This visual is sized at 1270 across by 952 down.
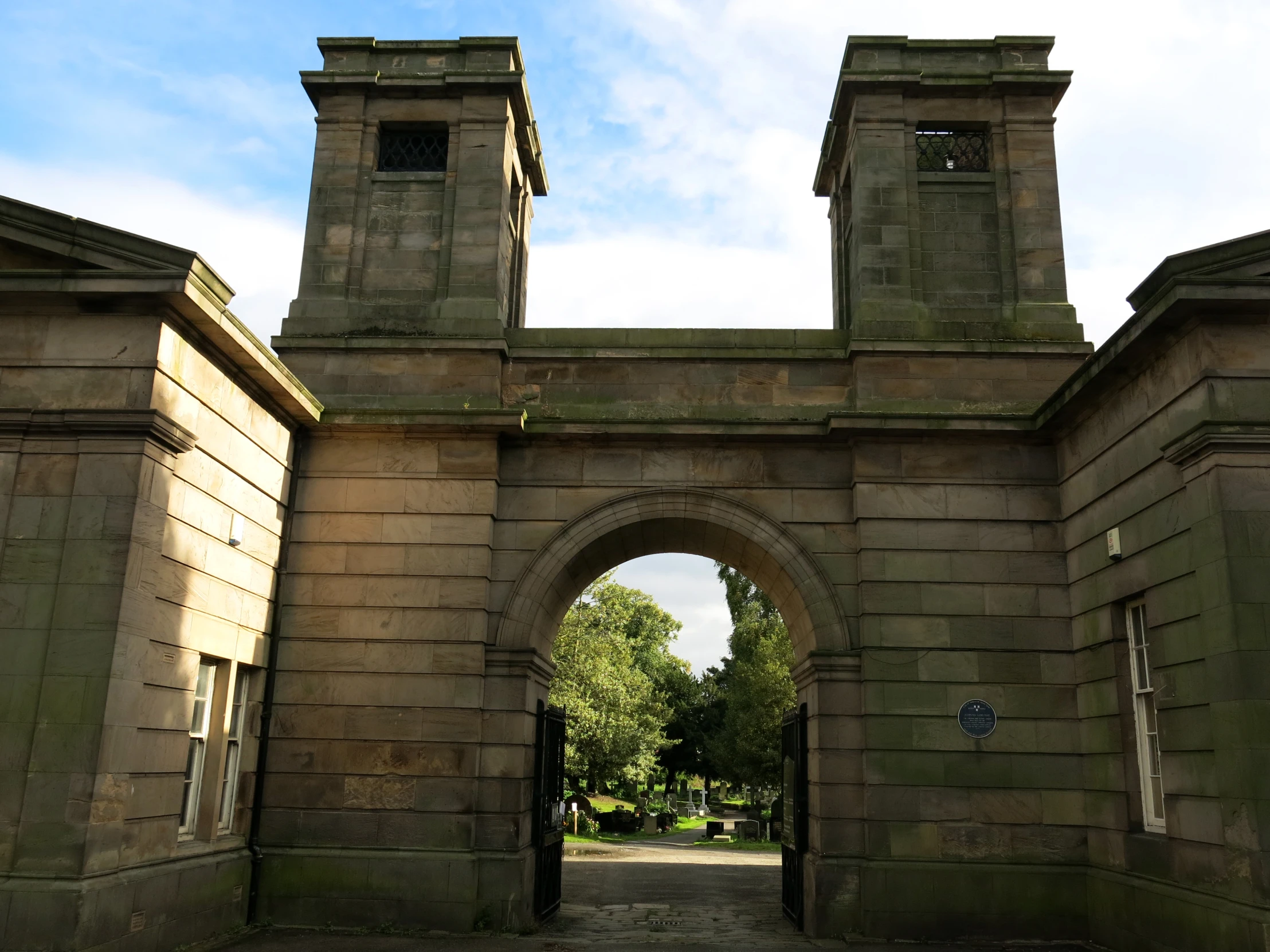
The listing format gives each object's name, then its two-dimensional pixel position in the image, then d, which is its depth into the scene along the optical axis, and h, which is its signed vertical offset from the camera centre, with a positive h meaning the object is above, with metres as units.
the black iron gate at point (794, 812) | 12.85 -0.76
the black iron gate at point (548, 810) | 13.03 -0.85
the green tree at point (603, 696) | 31.09 +1.47
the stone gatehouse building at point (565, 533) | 9.11 +2.32
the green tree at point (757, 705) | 32.31 +1.40
